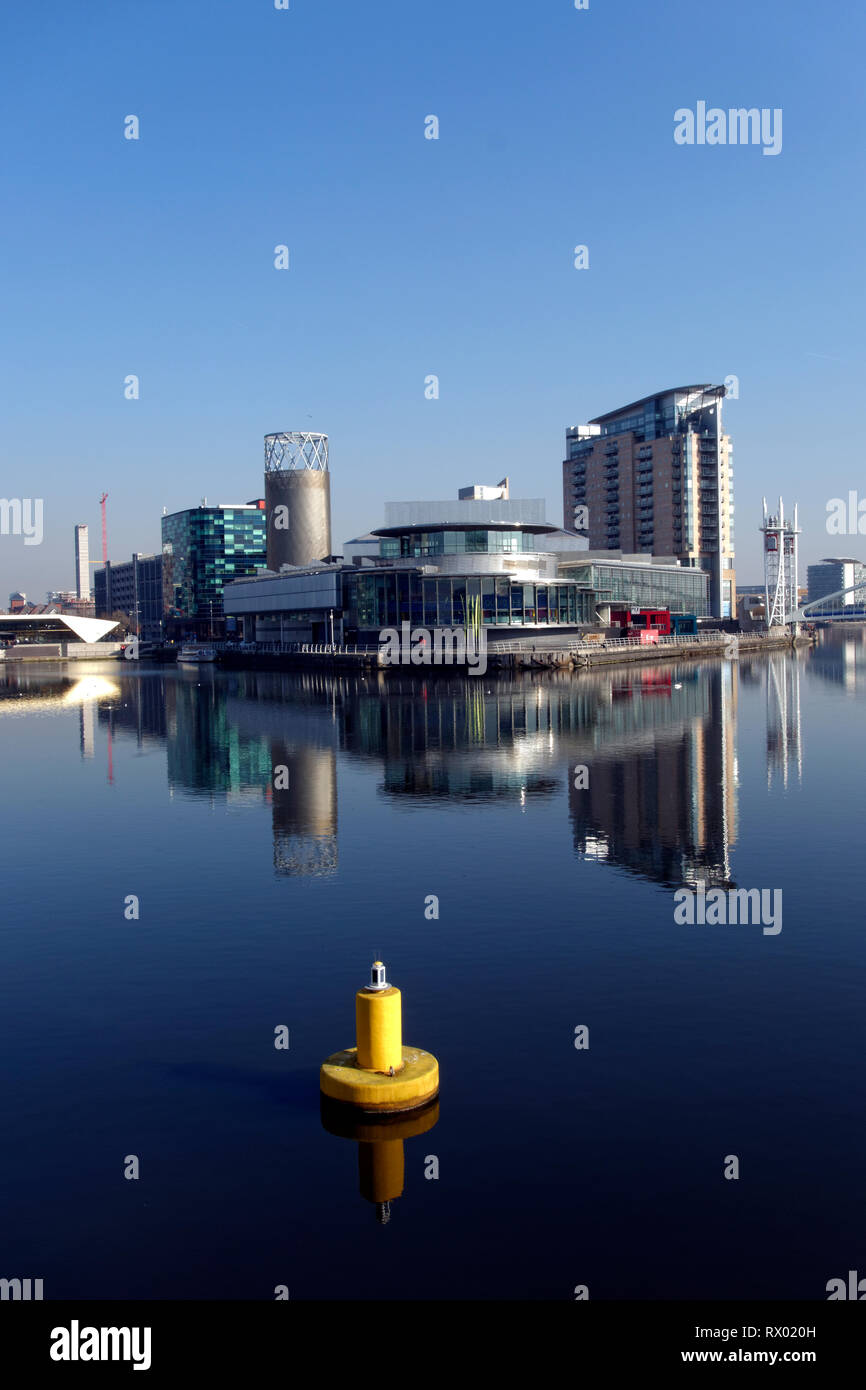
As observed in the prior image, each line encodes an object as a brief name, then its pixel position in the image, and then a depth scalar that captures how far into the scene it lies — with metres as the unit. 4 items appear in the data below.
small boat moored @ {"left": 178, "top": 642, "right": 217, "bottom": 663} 163.00
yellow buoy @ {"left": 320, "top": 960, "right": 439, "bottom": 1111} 13.23
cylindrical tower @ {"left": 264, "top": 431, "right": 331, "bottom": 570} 197.00
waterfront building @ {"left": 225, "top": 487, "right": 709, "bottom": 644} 119.81
